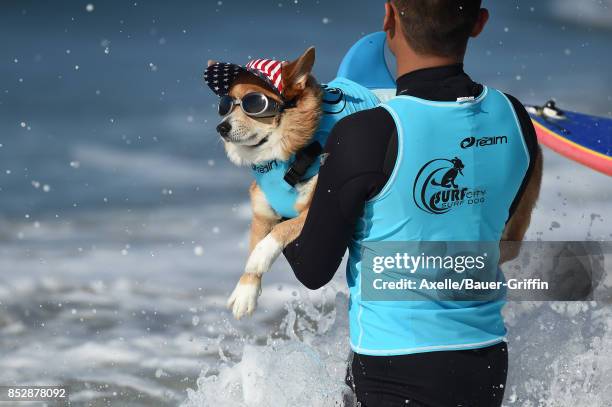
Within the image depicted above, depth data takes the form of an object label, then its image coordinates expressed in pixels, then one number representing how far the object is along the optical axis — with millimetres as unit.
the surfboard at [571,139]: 13773
